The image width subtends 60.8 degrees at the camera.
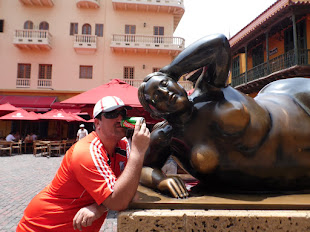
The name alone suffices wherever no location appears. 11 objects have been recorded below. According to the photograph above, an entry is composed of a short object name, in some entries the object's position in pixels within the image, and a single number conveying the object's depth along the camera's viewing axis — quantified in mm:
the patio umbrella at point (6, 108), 12711
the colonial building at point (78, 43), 19109
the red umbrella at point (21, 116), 11846
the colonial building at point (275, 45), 11672
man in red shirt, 1401
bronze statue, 1453
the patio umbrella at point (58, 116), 12172
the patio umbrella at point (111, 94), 6562
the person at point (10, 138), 12969
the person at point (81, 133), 11119
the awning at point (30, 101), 17812
